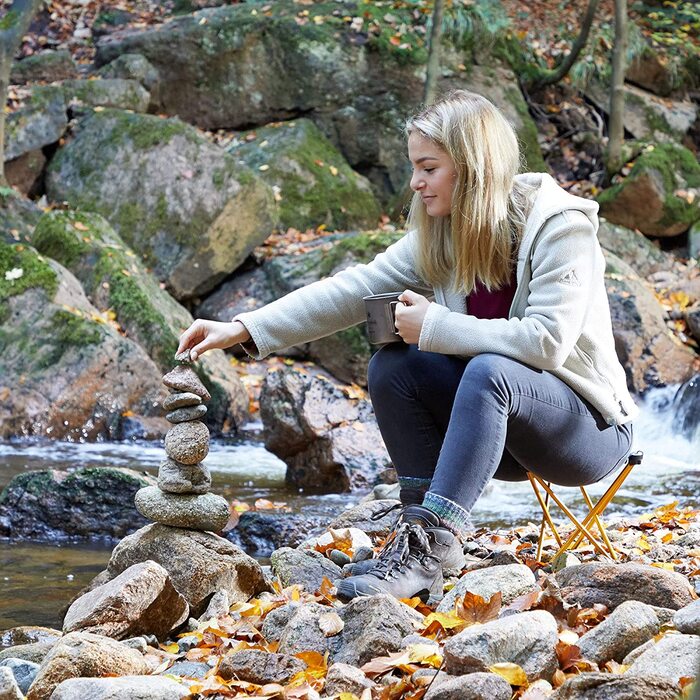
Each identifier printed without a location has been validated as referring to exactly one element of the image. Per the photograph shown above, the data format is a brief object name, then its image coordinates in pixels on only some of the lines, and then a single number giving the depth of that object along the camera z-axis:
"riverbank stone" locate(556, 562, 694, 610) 2.66
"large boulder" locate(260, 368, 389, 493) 6.61
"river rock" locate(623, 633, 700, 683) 2.06
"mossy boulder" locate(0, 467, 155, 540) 5.26
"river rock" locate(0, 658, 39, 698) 2.77
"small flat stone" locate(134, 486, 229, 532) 3.58
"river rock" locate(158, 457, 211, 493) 3.54
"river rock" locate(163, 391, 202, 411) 3.47
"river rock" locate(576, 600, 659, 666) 2.35
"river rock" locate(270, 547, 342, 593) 3.43
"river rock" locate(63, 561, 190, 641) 3.07
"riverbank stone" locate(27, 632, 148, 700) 2.60
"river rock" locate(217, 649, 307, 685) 2.49
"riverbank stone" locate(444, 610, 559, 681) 2.25
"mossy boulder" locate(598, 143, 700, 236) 12.15
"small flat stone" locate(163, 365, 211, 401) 3.41
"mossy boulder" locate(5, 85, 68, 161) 11.43
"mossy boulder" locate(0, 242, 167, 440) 8.05
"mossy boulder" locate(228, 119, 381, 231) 12.15
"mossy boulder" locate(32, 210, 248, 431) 8.66
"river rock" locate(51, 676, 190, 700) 2.38
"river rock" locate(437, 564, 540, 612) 2.78
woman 2.90
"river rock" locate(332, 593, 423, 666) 2.49
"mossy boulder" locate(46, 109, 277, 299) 10.62
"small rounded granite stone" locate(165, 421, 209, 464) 3.52
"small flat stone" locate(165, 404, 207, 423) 3.53
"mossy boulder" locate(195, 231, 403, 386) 9.46
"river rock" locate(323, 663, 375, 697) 2.31
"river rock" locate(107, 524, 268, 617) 3.51
